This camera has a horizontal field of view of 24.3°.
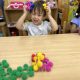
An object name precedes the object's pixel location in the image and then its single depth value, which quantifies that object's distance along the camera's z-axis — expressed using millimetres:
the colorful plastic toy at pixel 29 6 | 1329
